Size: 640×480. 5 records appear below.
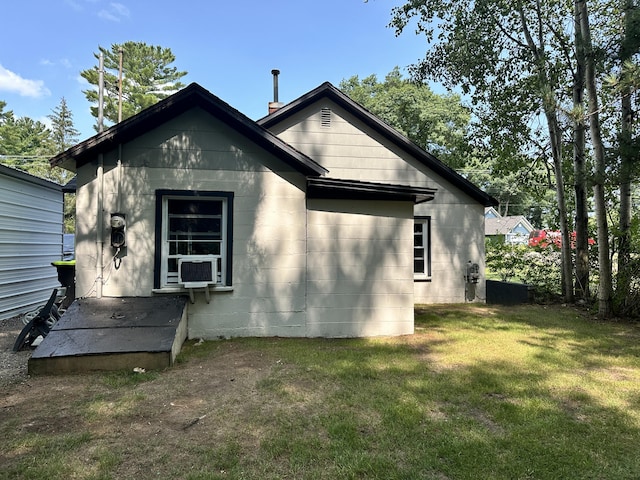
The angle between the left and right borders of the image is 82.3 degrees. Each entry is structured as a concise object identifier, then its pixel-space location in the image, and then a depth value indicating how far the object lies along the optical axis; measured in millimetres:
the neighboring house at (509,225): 47125
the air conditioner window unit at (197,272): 5785
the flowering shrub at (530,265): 11227
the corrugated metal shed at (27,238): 8047
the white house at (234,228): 5832
